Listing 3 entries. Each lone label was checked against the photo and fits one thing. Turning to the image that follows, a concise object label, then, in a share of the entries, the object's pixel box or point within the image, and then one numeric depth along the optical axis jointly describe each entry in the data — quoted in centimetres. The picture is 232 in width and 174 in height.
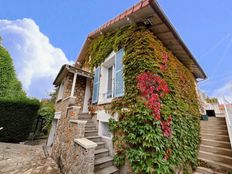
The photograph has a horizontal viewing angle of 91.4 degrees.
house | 314
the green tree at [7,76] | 1277
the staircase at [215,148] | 408
